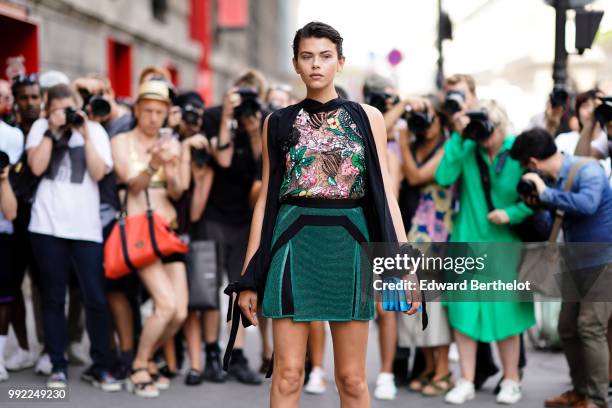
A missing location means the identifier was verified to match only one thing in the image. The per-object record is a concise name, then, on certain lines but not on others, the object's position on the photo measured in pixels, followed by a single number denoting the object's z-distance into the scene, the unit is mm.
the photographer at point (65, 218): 10898
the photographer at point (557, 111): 12225
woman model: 6830
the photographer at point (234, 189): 11857
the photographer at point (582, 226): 9780
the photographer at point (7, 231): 10789
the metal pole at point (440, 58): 22772
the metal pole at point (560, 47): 13292
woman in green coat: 10804
